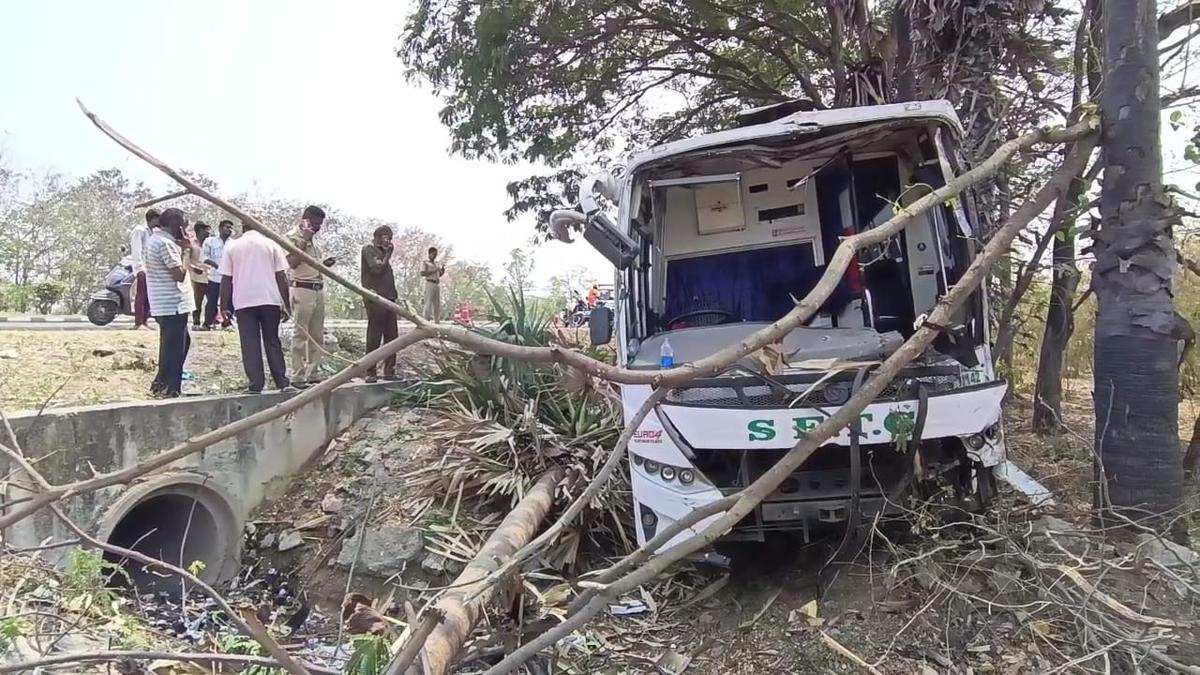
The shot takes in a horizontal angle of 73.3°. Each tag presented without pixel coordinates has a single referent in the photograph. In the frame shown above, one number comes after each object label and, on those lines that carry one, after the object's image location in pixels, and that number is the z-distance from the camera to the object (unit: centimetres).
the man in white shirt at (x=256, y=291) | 724
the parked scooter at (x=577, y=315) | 1291
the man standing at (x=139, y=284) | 991
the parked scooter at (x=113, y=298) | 1205
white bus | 411
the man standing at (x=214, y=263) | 1144
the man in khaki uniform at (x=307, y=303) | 717
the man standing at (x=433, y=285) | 1020
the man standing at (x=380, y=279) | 824
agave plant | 635
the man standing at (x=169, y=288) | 693
